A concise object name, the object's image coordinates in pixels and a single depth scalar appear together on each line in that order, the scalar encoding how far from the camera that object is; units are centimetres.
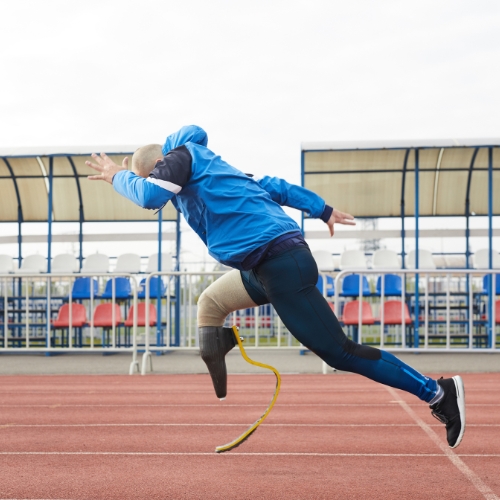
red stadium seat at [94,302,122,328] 1225
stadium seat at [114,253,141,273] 1567
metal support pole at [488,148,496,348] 1384
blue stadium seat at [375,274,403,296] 1338
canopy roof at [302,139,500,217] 1524
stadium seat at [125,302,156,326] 1246
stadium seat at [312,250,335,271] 1541
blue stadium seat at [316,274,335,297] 1319
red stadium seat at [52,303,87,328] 1256
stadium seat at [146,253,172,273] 1540
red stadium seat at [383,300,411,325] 1187
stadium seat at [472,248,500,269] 1489
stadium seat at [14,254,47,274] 1622
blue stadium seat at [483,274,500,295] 1367
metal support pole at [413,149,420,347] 1375
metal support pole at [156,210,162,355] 1254
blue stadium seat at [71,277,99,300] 1328
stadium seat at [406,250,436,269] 1525
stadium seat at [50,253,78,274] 1573
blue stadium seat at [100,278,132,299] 1347
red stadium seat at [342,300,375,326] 1176
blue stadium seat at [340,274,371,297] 1344
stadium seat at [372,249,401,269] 1510
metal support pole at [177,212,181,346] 1301
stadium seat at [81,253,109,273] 1562
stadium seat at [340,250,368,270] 1512
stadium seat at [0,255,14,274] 1633
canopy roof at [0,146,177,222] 1611
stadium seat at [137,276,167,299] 1388
